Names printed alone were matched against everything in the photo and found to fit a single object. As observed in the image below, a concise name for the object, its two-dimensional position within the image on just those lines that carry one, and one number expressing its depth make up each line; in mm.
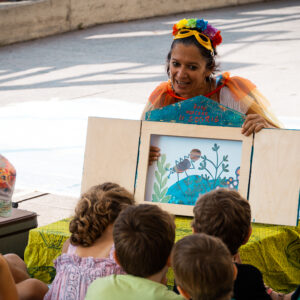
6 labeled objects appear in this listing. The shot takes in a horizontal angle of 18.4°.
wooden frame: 4721
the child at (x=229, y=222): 3447
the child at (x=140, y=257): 3142
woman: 5127
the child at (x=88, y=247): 3718
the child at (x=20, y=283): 3515
